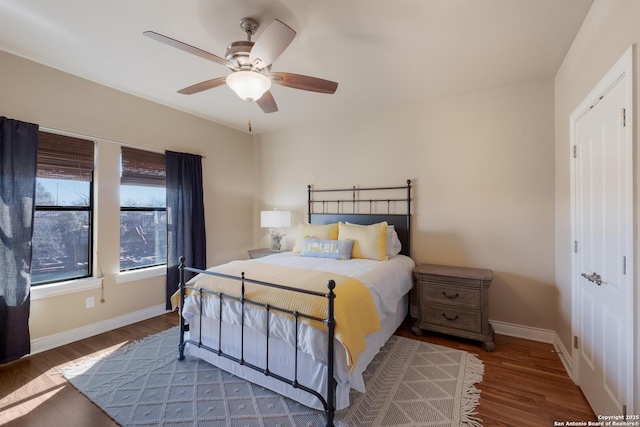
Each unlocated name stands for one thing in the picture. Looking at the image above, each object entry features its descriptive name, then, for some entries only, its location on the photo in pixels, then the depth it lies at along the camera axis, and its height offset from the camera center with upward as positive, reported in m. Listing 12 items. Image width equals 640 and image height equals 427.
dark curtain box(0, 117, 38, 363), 2.36 -0.13
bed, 1.71 -0.73
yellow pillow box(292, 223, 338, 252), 3.51 -0.22
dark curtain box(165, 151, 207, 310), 3.60 +0.00
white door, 1.42 -0.22
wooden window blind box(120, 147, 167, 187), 3.28 +0.60
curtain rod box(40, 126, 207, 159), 2.69 +0.85
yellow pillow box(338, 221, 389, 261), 3.08 -0.28
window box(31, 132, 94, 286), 2.69 +0.05
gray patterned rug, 1.76 -1.31
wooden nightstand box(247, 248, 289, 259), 4.21 -0.59
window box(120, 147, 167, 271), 3.30 +0.07
